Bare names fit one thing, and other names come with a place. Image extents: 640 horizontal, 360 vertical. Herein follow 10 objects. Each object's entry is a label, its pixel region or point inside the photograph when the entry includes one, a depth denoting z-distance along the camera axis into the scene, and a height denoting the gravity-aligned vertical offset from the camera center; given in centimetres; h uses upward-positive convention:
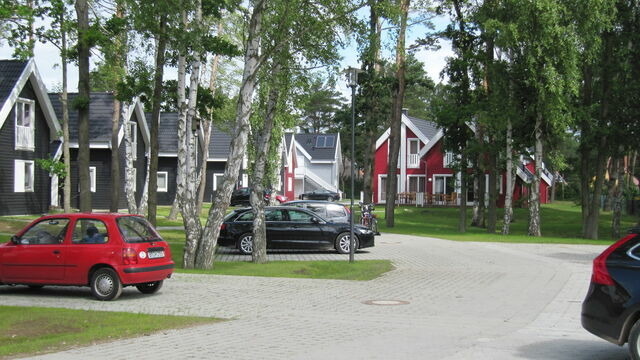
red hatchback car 1219 -114
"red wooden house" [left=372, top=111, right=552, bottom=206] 5703 +197
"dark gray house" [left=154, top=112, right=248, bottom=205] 5066 +253
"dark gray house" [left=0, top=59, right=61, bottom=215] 3228 +250
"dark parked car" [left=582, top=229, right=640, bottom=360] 708 -106
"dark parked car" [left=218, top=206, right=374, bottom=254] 2175 -126
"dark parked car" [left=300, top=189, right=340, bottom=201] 6831 -34
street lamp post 1812 +274
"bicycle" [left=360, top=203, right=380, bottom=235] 2888 -95
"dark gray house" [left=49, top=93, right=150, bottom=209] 4147 +283
